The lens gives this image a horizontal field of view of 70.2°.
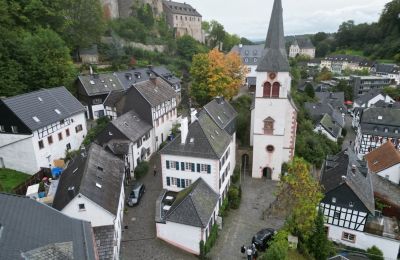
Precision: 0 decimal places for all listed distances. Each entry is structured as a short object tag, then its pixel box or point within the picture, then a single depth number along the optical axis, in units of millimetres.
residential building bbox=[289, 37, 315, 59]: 164250
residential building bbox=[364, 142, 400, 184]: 40469
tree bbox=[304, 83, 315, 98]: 76625
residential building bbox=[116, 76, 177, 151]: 39719
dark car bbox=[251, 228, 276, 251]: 25391
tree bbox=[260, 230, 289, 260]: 20250
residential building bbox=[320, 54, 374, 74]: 128950
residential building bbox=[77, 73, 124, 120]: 48312
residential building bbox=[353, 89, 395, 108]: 79750
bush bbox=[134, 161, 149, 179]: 34228
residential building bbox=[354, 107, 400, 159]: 53562
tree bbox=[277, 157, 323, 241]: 24094
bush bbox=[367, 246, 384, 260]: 27844
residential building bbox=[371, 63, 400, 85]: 108688
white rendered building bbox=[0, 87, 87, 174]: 30141
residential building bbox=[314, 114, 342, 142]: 56438
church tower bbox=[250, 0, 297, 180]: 32344
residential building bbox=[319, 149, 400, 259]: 28391
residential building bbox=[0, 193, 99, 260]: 12866
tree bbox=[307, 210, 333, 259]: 25000
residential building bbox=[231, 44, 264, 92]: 77812
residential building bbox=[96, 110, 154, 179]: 33000
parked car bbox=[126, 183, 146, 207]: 29219
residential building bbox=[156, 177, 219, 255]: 23469
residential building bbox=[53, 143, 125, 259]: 21656
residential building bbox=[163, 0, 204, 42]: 103938
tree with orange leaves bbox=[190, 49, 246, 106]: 50531
